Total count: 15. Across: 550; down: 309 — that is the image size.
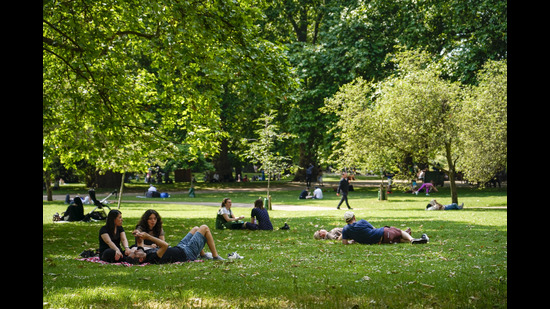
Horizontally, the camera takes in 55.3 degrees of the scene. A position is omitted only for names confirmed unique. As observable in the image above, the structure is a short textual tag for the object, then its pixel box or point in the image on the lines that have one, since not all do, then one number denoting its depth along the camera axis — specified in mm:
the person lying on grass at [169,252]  10195
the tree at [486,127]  24406
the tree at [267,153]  27812
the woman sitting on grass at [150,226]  10648
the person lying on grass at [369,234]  12875
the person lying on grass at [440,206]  24734
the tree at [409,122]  24406
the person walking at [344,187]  26447
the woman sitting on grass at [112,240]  10414
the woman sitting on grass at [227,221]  17156
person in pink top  37925
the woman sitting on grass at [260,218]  16797
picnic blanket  10211
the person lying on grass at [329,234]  14244
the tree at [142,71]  13992
